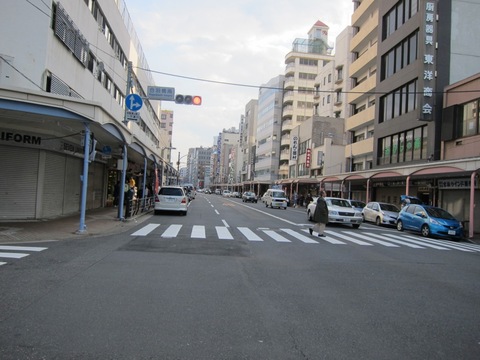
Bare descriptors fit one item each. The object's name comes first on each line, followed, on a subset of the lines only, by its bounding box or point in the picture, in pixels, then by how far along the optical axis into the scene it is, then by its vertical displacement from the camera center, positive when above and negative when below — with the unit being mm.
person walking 14820 -829
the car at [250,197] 54906 -1214
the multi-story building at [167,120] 120212 +19484
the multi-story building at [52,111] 12172 +1988
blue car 18156 -1111
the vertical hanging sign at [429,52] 27500 +10101
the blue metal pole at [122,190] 17703 -392
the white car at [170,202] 22609 -999
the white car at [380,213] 23820 -1096
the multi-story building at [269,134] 85125 +12400
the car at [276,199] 39000 -894
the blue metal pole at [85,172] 12656 +230
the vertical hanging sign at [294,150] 63844 +6497
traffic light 18438 +3953
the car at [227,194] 91525 -1552
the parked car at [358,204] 29744 -772
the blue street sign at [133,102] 17500 +3478
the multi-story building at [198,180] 191900 +2558
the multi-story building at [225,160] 141525 +10694
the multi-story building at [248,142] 108469 +13890
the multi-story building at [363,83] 39991 +11476
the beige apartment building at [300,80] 77438 +21489
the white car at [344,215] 20094 -1091
